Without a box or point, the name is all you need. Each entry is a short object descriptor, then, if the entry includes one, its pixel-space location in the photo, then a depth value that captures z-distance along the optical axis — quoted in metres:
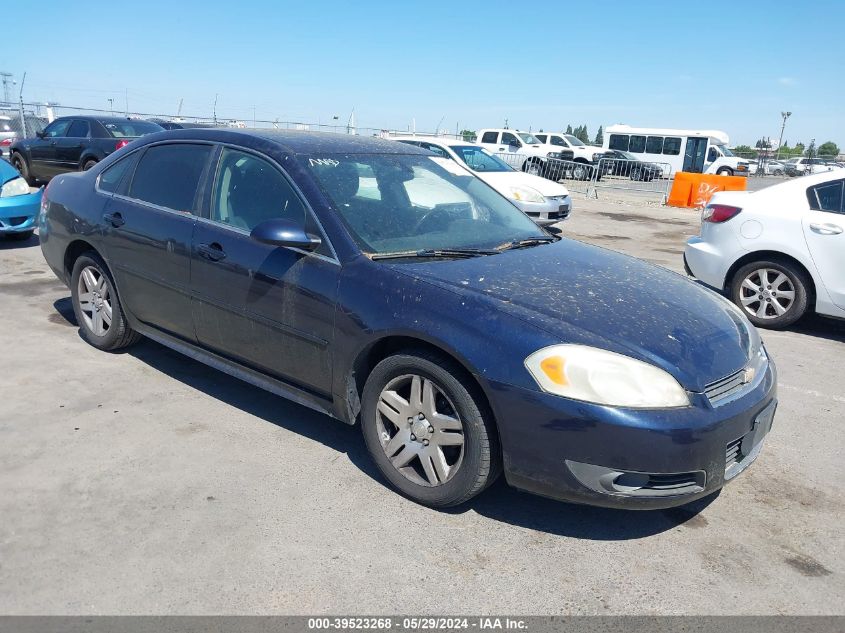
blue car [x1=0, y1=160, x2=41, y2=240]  8.45
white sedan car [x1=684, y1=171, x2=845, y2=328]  6.25
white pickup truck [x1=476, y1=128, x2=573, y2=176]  29.69
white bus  33.75
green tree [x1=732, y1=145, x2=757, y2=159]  51.62
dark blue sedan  2.84
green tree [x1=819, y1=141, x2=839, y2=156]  65.01
